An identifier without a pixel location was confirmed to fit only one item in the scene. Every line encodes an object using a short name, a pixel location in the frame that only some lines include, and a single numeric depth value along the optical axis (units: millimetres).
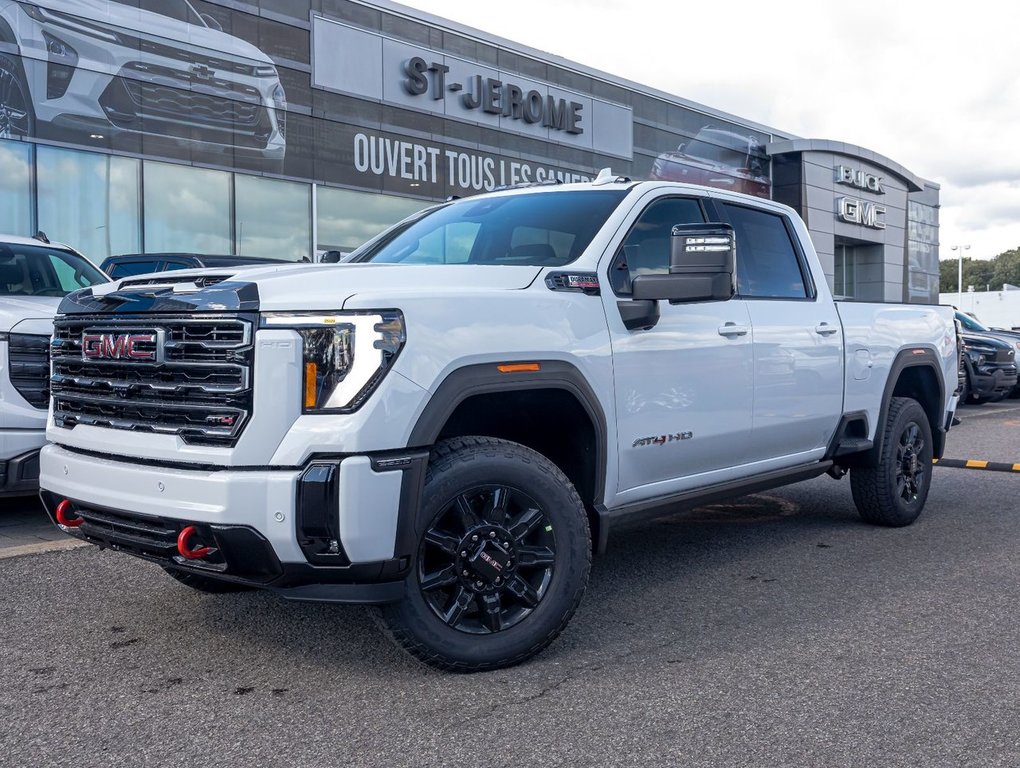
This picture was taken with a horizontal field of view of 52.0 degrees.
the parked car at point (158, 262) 10609
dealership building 17547
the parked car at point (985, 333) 16750
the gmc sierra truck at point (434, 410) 3395
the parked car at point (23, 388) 5910
